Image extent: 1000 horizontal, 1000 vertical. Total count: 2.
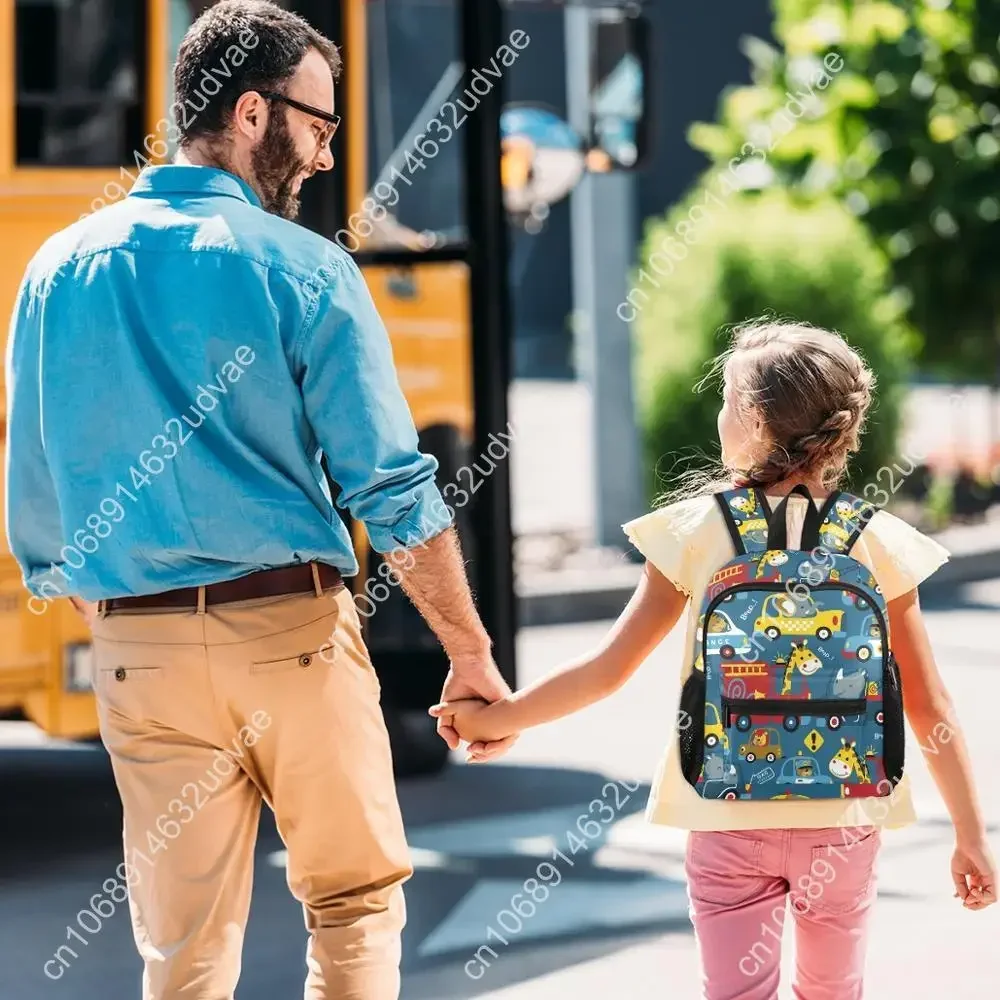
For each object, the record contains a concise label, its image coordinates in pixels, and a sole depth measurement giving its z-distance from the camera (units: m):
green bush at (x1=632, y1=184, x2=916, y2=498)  27.98
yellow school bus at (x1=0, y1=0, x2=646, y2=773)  11.06
